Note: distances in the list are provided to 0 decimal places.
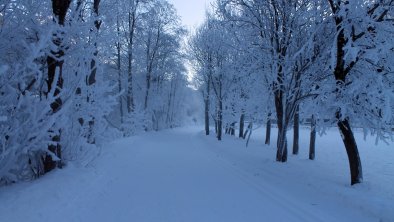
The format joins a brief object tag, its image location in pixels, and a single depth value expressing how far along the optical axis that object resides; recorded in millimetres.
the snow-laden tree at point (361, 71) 7156
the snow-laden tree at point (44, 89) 4535
